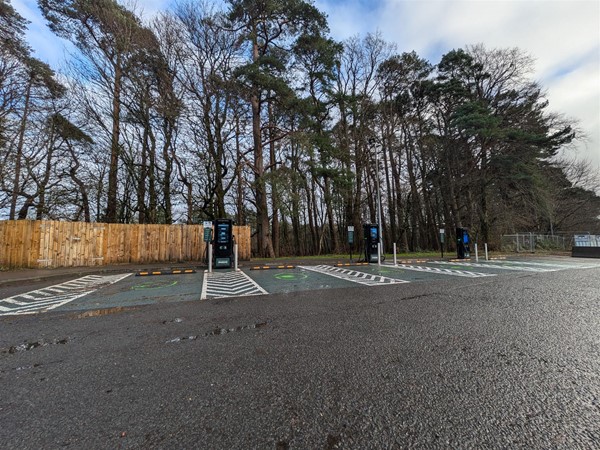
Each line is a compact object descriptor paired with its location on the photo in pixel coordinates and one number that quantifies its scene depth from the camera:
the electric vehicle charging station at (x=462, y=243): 16.58
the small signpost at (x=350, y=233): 13.16
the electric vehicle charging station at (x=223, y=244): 12.40
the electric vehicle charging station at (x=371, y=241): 14.19
